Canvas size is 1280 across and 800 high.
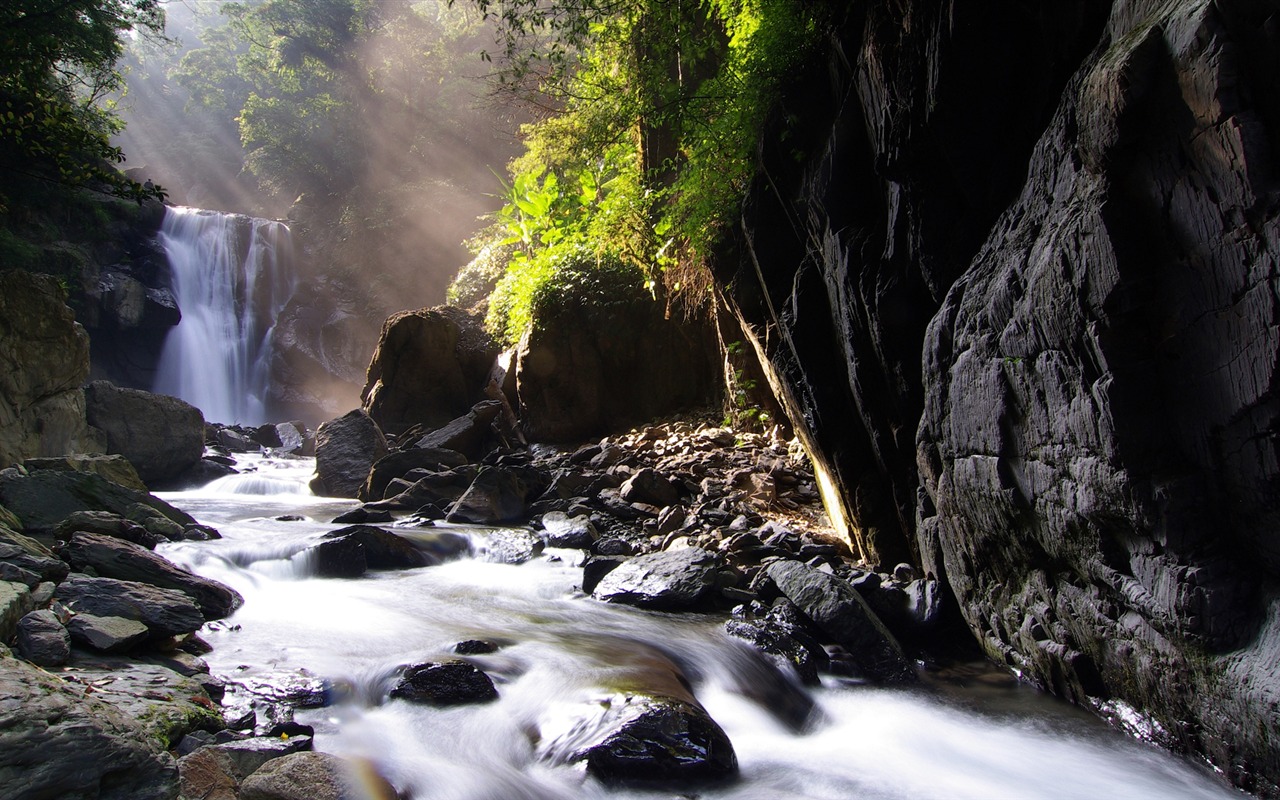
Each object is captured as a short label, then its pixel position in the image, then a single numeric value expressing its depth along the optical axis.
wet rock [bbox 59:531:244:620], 5.39
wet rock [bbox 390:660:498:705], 4.74
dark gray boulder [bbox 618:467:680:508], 9.80
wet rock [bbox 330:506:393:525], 10.22
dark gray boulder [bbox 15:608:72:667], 3.79
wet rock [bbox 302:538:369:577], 7.71
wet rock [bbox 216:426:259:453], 19.34
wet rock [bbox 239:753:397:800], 3.14
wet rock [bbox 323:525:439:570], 8.13
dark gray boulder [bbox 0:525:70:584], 4.75
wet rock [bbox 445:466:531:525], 10.28
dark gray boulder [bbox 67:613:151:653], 4.18
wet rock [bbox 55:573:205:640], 4.61
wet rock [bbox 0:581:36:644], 3.79
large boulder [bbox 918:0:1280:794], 3.08
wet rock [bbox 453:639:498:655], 5.60
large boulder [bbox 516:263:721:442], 13.51
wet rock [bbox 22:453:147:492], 7.79
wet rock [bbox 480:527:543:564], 8.72
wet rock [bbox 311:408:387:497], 14.00
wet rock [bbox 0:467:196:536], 6.29
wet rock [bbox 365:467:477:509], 11.18
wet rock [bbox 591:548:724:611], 6.67
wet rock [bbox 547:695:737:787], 3.94
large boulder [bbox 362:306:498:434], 17.20
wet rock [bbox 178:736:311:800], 3.06
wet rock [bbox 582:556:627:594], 7.41
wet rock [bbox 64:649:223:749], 3.46
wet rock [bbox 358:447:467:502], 12.59
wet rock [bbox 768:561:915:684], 5.46
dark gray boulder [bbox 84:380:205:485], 13.16
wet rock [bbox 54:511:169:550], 5.97
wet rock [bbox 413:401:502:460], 14.22
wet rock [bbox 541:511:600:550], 8.89
